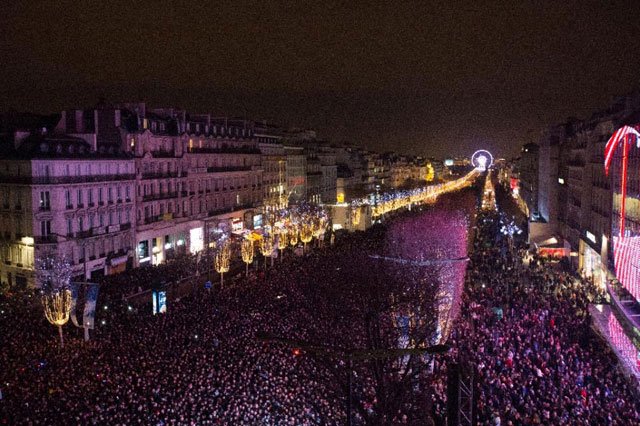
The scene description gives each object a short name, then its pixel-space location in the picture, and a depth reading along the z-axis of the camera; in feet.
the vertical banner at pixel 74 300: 89.31
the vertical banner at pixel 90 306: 86.53
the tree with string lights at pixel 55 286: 88.69
